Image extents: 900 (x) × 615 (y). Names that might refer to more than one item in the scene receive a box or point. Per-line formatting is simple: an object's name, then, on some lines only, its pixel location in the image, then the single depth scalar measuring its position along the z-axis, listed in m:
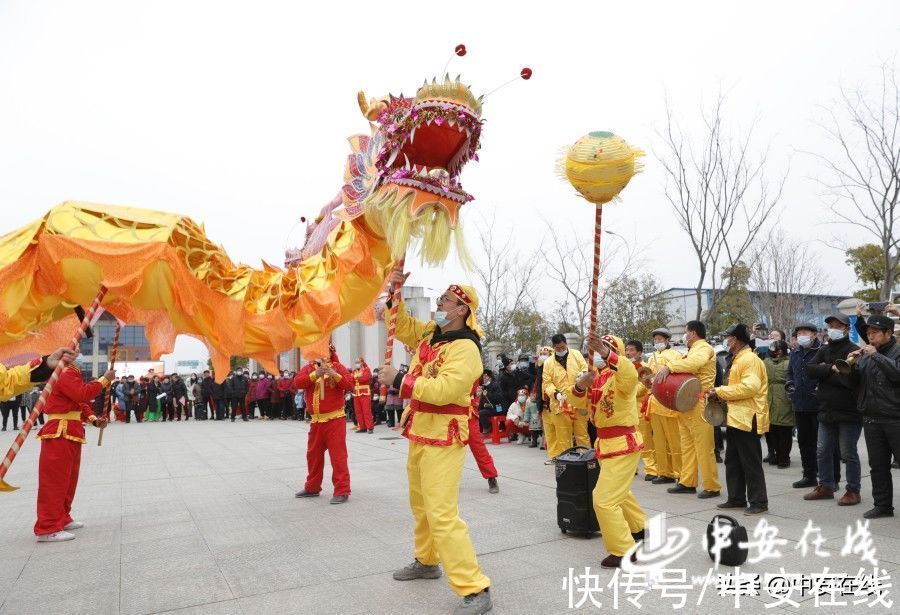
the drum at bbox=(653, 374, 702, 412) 5.70
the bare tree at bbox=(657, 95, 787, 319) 12.62
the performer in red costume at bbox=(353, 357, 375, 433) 14.29
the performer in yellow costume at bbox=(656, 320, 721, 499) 6.08
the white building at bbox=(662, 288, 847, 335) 24.03
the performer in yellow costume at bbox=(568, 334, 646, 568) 4.14
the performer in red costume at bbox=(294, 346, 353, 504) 6.51
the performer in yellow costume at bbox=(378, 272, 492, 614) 3.42
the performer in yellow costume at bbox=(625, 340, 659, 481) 7.27
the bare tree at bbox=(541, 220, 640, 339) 15.50
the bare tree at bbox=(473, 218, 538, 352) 19.09
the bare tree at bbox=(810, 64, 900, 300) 10.97
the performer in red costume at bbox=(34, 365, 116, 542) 5.22
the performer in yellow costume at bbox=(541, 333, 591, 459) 7.78
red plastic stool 11.46
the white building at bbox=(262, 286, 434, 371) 24.52
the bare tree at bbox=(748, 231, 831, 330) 20.19
